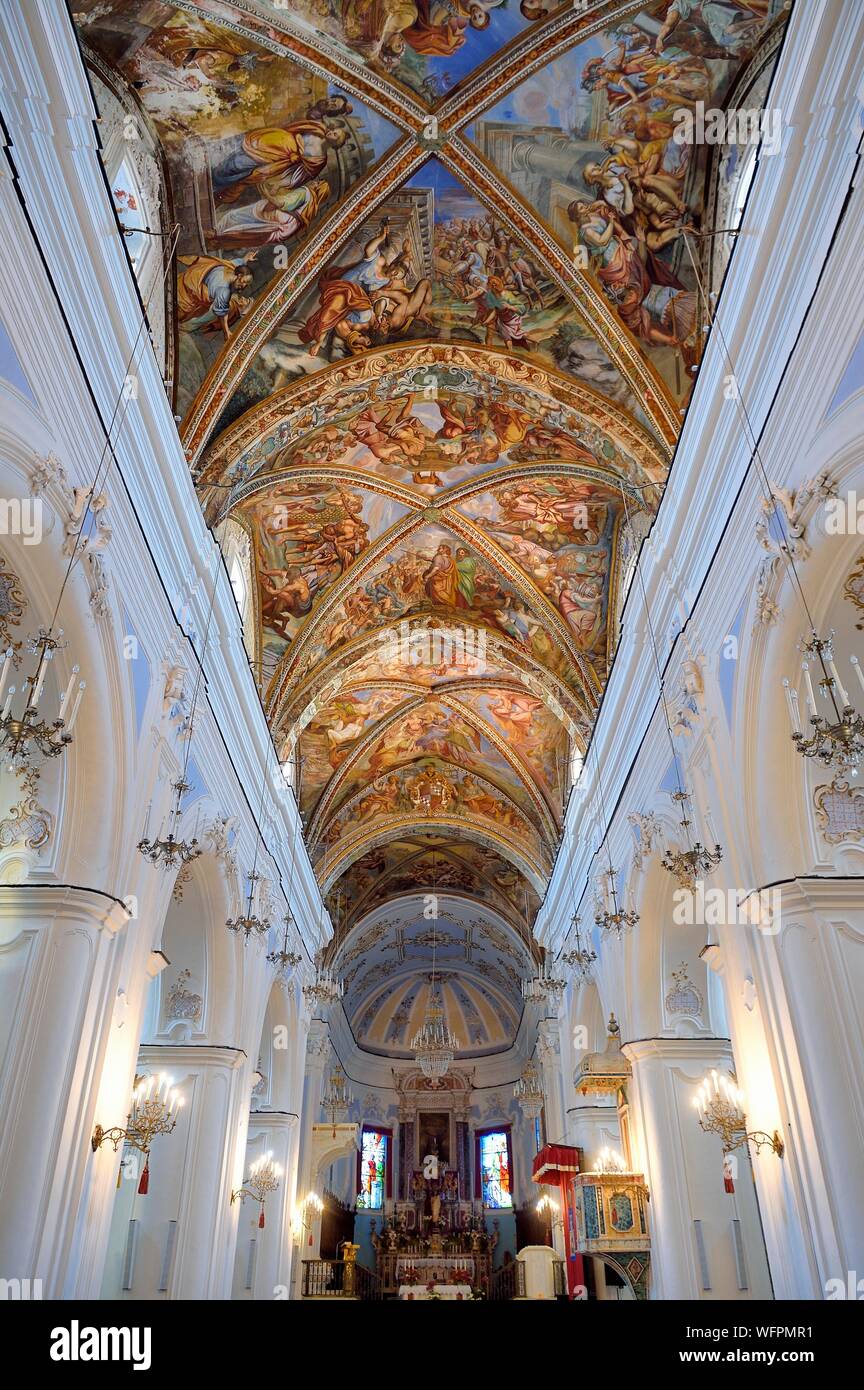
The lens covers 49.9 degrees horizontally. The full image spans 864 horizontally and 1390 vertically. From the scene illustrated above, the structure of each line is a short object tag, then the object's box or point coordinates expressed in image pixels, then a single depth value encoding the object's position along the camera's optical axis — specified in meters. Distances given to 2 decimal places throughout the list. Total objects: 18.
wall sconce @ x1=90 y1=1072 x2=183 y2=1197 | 7.75
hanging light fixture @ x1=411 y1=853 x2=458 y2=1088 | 26.89
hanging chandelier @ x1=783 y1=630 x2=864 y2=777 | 5.55
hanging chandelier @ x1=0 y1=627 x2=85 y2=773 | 5.44
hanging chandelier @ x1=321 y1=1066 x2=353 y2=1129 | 24.12
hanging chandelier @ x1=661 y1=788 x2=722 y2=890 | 7.98
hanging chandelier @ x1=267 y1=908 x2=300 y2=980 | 14.62
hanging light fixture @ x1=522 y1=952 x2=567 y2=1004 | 18.12
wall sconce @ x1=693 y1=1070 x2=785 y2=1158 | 8.38
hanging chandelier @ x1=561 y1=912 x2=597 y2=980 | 14.12
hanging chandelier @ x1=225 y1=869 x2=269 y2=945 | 11.44
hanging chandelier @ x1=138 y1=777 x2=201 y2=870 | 7.85
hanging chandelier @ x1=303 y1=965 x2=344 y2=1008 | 19.39
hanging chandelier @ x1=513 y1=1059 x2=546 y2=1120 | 26.39
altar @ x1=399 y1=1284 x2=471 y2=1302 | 21.95
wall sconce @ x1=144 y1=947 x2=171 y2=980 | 9.00
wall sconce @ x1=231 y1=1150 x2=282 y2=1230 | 14.41
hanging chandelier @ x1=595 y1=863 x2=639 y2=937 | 11.05
